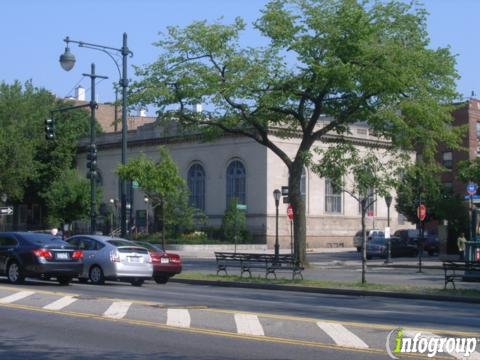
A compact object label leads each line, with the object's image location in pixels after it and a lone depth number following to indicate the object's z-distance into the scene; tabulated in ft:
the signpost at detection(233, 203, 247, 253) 169.91
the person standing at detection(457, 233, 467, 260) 120.93
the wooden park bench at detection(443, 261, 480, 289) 73.20
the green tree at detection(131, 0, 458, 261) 92.53
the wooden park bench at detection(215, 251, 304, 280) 84.89
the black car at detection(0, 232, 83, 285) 71.31
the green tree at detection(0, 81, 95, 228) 200.03
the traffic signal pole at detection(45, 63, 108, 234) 111.14
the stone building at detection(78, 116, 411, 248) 193.16
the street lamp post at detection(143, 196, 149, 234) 205.31
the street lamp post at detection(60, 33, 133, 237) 98.87
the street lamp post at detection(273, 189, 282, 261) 130.82
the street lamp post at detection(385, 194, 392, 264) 128.57
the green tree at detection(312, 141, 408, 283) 80.18
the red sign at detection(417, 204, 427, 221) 115.75
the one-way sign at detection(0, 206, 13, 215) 177.37
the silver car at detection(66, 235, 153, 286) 75.97
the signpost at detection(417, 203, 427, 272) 115.65
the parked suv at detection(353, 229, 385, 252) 162.50
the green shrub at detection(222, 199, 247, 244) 187.42
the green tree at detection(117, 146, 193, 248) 110.11
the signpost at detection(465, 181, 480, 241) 91.40
